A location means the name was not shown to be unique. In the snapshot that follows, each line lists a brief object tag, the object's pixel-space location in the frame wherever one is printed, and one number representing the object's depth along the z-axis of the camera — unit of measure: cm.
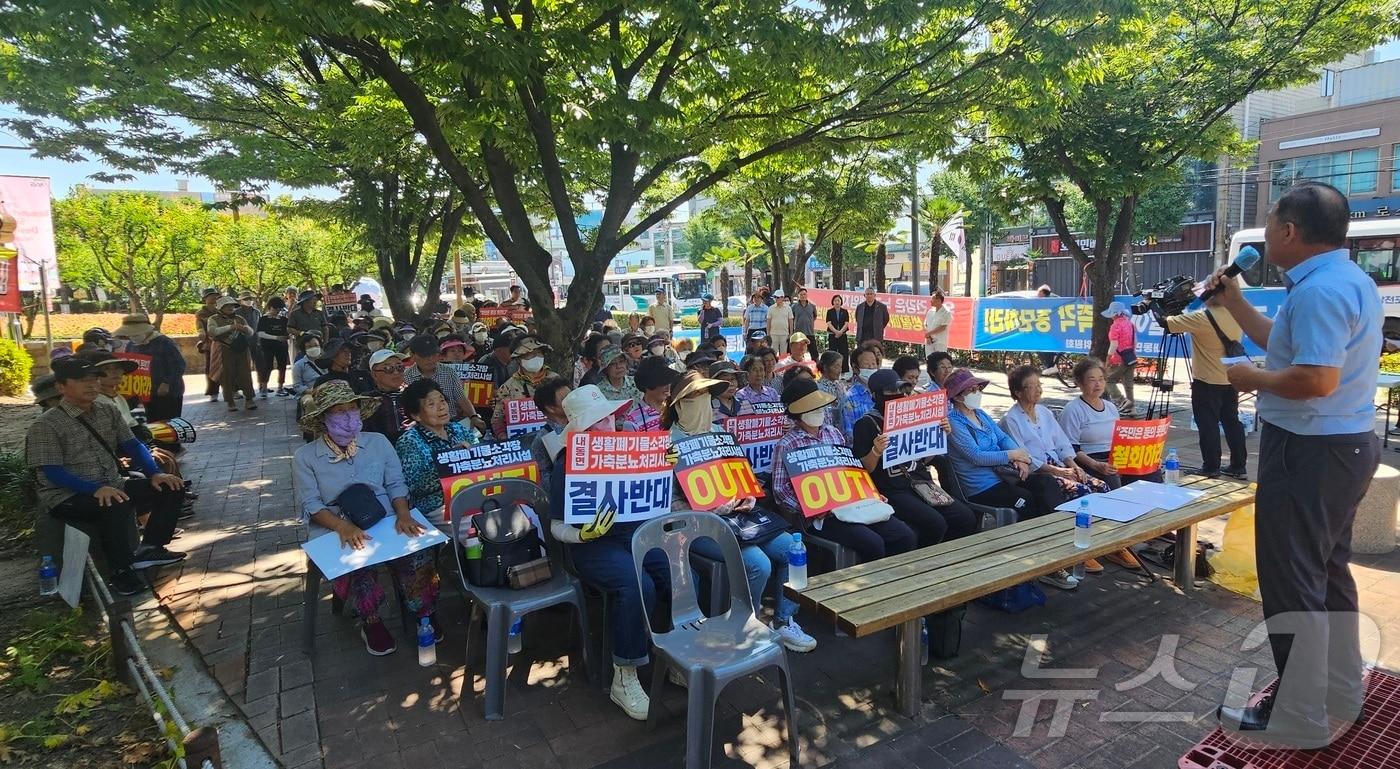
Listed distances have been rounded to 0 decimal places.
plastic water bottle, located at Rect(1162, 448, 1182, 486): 544
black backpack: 392
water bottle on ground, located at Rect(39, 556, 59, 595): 490
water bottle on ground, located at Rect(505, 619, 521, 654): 415
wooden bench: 340
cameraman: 688
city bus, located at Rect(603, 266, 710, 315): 4288
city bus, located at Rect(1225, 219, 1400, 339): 1884
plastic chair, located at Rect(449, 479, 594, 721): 370
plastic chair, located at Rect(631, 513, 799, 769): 312
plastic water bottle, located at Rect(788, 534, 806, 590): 365
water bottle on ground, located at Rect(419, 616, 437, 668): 419
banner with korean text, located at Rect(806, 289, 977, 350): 1591
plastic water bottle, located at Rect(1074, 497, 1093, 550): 418
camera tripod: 769
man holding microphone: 265
